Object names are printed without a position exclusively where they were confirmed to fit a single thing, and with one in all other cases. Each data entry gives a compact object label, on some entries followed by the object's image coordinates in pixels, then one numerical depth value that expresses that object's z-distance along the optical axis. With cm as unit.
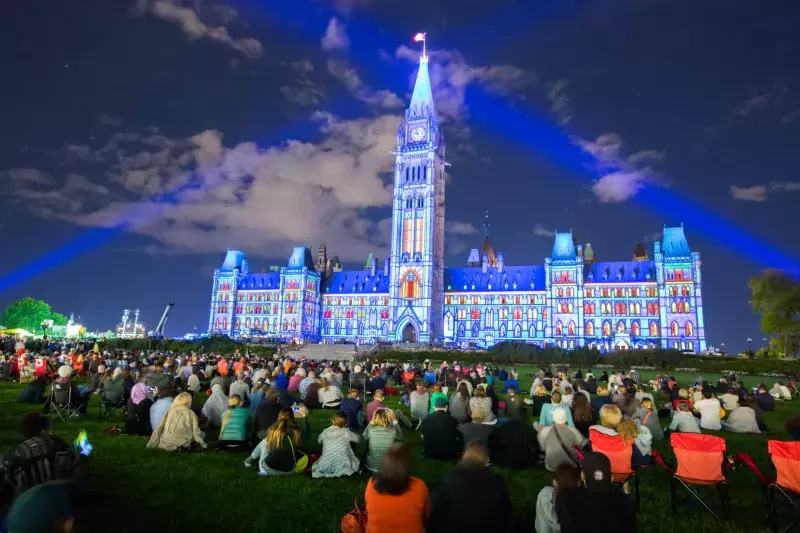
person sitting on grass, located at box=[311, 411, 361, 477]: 1008
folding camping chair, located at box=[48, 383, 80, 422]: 1545
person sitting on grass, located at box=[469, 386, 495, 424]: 1277
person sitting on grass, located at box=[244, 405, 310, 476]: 987
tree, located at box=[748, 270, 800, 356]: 6006
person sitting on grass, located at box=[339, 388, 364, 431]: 1378
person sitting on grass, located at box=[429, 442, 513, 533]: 571
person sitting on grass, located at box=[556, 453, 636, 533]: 544
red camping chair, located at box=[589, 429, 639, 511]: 877
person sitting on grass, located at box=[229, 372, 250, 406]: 1645
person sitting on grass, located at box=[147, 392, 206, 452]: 1184
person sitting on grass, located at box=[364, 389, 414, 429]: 1349
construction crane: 7501
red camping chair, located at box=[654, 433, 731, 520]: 845
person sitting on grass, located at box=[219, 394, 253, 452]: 1205
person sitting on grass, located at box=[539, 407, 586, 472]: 959
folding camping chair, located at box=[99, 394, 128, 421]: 1659
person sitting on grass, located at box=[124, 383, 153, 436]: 1380
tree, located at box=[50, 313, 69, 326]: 13119
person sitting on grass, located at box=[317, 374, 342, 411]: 1886
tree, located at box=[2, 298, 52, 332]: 11212
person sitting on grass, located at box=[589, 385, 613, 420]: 1583
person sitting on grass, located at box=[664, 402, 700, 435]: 1245
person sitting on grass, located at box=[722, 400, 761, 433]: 1586
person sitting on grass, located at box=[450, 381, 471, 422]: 1430
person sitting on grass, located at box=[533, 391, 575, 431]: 1205
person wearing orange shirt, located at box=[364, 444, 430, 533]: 570
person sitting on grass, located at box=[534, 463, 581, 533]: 588
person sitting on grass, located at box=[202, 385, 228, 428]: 1485
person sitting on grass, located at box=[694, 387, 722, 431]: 1525
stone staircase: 6930
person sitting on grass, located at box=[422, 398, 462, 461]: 1162
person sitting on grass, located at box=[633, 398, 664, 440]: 1324
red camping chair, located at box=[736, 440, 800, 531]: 805
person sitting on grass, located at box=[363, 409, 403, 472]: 1006
